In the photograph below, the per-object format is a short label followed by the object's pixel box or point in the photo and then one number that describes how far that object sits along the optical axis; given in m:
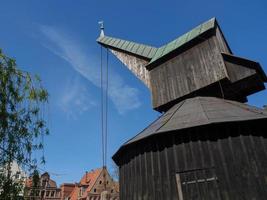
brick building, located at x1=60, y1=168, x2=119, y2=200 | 39.81
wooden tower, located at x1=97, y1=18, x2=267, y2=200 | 8.02
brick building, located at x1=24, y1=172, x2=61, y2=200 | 39.97
